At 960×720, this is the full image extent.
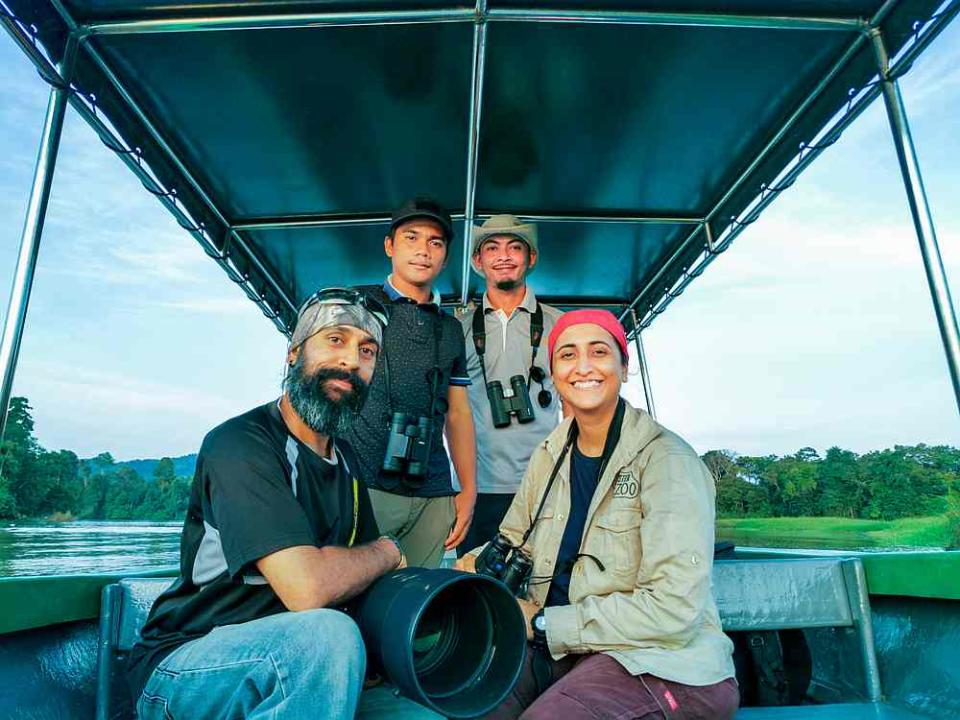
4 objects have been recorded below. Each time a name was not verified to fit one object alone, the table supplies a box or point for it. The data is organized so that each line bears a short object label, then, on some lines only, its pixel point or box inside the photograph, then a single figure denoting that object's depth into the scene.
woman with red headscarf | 1.60
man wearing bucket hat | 2.99
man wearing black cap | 2.54
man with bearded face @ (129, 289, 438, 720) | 1.27
